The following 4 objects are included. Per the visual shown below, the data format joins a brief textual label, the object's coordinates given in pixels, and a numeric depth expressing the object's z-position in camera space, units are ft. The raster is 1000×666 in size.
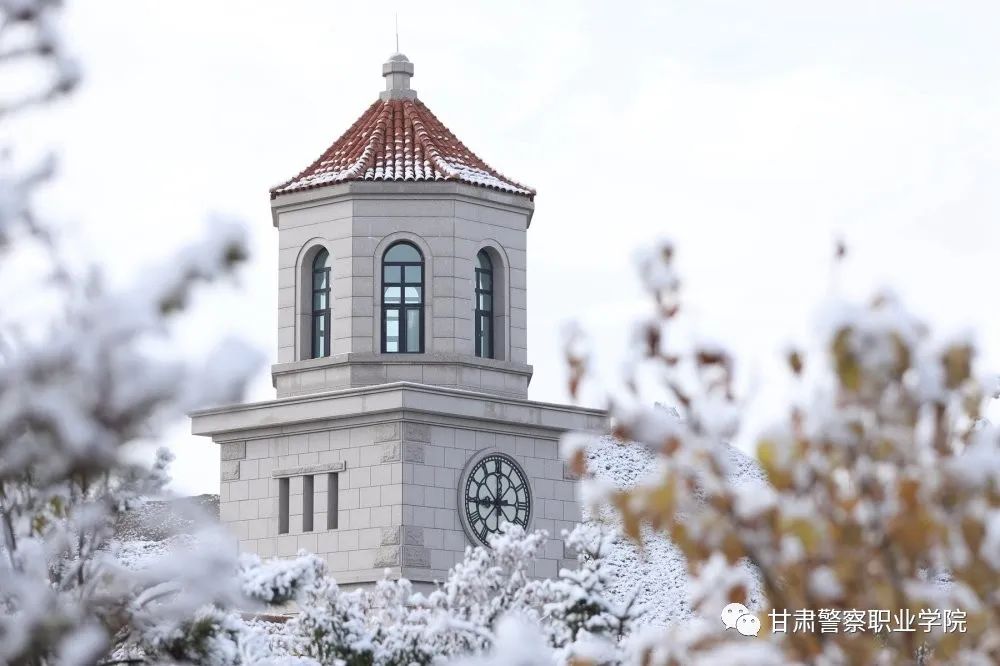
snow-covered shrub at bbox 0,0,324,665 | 42.11
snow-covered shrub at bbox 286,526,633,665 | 128.77
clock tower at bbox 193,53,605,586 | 172.76
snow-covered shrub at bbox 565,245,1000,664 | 36.29
